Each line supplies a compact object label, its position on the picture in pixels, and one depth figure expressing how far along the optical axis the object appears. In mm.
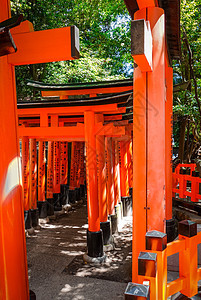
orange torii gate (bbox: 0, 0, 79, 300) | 2336
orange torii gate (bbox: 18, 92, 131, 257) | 6078
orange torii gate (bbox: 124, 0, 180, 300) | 2922
